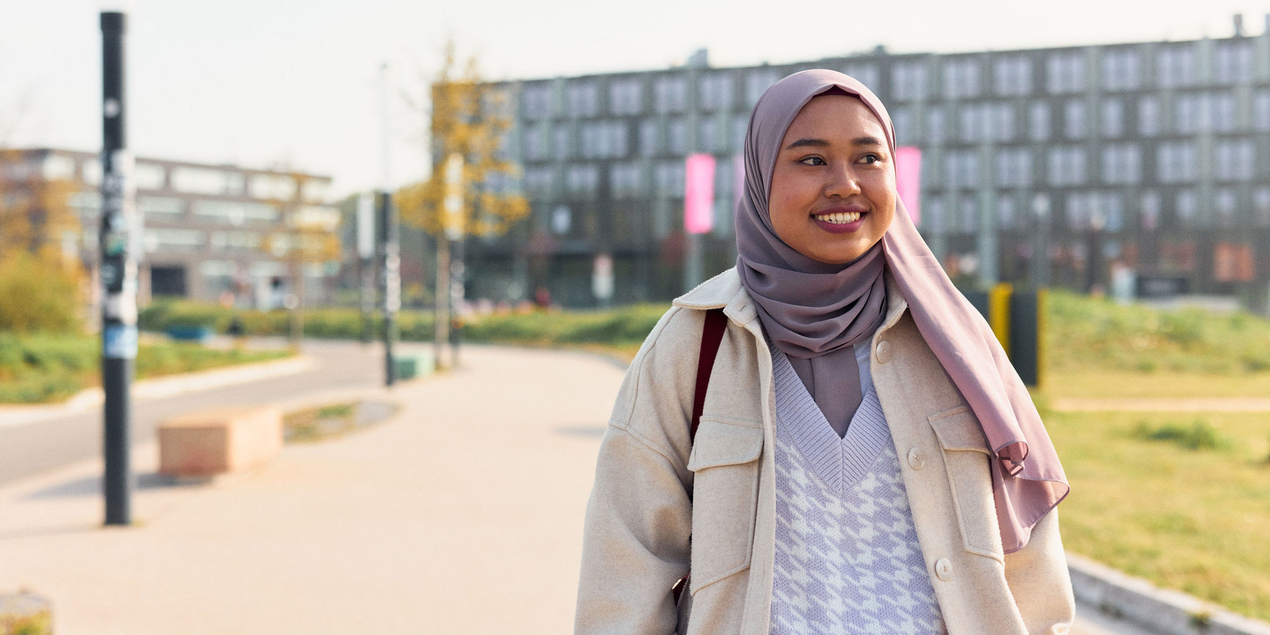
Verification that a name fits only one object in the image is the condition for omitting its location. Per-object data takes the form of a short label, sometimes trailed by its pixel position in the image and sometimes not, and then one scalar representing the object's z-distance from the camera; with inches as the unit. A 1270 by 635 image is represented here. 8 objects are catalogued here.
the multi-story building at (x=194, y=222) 3149.6
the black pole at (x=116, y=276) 268.2
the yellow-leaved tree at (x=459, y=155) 1021.8
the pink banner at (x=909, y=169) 847.1
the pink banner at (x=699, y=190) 1294.3
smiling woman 71.9
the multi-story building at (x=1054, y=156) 2433.6
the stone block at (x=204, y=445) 341.4
